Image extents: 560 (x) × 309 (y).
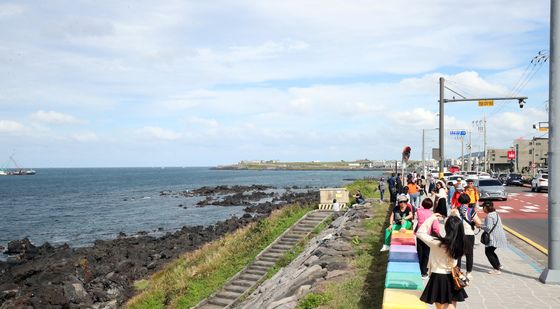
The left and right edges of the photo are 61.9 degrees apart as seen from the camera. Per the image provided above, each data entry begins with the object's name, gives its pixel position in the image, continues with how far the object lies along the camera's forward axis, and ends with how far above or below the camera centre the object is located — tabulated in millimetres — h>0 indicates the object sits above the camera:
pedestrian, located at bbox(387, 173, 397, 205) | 25678 -1293
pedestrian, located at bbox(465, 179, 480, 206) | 15392 -852
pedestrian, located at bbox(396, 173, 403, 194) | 24531 -1036
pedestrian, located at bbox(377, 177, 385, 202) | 30303 -1513
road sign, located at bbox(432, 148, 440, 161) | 24484 +681
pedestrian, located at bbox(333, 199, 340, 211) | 30128 -2678
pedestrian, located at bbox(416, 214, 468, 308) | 6504 -1350
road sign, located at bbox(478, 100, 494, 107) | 20536 +2873
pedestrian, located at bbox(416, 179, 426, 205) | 23422 -1004
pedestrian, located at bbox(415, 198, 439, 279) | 8875 -1763
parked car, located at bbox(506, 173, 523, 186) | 50312 -1297
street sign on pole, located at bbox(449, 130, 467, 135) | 31812 +2402
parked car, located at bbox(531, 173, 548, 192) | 36897 -1158
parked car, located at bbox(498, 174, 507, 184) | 56475 -1221
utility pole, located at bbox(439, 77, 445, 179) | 22617 +2691
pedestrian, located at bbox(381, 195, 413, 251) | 11125 -1213
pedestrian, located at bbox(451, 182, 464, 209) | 12977 -766
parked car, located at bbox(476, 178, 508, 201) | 29141 -1458
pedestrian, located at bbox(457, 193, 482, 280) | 9336 -1343
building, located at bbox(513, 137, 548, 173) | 98688 +3593
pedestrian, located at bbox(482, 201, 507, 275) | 10336 -1466
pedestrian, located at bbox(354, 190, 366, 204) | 28781 -2089
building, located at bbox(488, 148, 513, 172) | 118494 +2232
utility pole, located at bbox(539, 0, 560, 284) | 9648 +121
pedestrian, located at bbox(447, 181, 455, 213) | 19172 -1082
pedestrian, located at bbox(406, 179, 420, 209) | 20125 -1067
